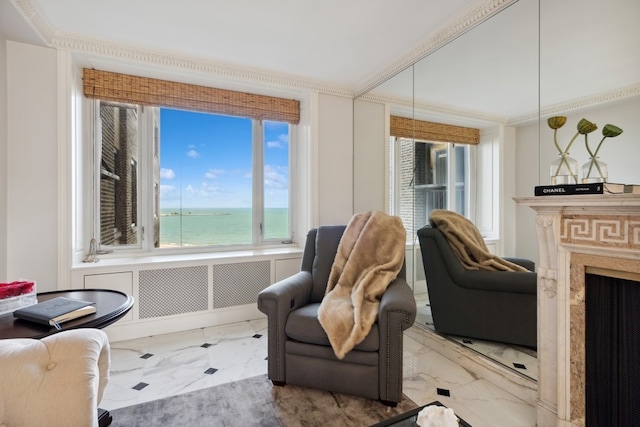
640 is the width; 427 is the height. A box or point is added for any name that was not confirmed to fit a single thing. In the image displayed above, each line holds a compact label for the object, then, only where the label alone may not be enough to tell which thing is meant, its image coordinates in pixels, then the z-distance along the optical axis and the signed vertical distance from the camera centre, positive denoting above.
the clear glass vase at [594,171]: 1.43 +0.20
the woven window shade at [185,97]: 2.69 +1.13
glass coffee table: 1.03 -0.72
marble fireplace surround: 1.27 -0.26
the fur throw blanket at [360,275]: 1.73 -0.44
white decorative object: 0.88 -0.60
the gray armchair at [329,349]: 1.69 -0.80
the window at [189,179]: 2.95 +0.36
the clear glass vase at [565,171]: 1.52 +0.21
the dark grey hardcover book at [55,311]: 1.35 -0.45
